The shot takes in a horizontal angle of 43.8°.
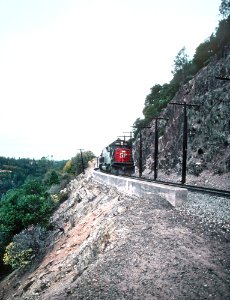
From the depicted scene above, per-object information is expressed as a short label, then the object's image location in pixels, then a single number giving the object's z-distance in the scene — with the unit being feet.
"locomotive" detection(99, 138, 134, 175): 100.89
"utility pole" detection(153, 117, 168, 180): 94.25
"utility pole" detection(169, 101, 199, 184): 69.82
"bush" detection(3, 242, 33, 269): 77.89
